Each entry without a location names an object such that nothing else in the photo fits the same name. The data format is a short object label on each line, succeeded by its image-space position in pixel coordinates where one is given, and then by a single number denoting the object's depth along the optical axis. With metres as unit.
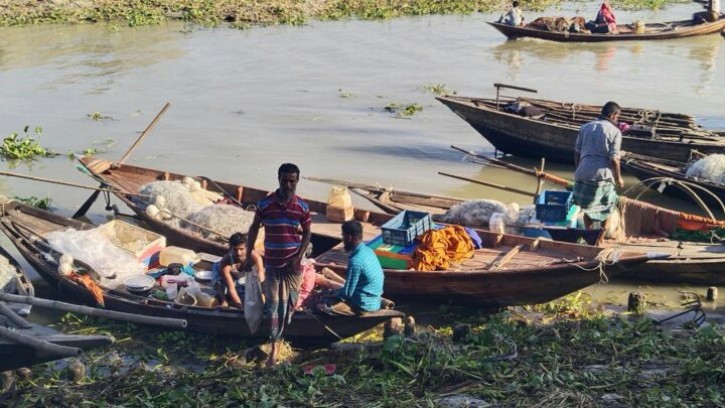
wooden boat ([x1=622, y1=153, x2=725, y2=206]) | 9.47
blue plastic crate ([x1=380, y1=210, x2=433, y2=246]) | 7.72
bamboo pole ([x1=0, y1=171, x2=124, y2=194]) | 9.39
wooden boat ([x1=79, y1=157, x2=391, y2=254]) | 8.48
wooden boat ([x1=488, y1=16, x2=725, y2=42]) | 20.25
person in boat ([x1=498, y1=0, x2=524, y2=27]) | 21.81
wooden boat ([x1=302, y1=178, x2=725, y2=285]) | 7.78
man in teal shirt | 6.28
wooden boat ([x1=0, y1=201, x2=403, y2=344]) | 6.76
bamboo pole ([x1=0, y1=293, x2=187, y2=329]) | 5.88
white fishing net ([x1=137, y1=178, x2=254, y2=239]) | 8.73
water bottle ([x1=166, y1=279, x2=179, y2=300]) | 7.42
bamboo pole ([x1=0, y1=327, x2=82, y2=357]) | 5.52
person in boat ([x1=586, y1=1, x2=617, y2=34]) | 20.34
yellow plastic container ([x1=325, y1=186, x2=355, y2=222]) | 8.80
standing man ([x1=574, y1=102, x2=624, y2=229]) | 7.89
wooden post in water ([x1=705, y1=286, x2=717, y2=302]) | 7.71
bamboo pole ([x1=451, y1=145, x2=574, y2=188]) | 9.04
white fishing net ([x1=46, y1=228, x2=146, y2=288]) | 7.95
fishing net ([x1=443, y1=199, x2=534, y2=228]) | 8.33
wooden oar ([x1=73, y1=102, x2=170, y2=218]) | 10.53
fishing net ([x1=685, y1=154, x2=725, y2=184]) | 9.51
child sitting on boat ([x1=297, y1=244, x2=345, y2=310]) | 6.96
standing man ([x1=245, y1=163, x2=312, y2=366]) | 6.14
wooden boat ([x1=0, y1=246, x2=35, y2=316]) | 6.94
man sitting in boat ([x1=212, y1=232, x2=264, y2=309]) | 7.11
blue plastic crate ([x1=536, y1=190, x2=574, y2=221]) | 8.16
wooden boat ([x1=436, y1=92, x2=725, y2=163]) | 10.68
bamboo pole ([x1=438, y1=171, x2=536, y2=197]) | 9.15
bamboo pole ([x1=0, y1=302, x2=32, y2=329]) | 6.16
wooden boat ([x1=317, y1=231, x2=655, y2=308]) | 7.01
